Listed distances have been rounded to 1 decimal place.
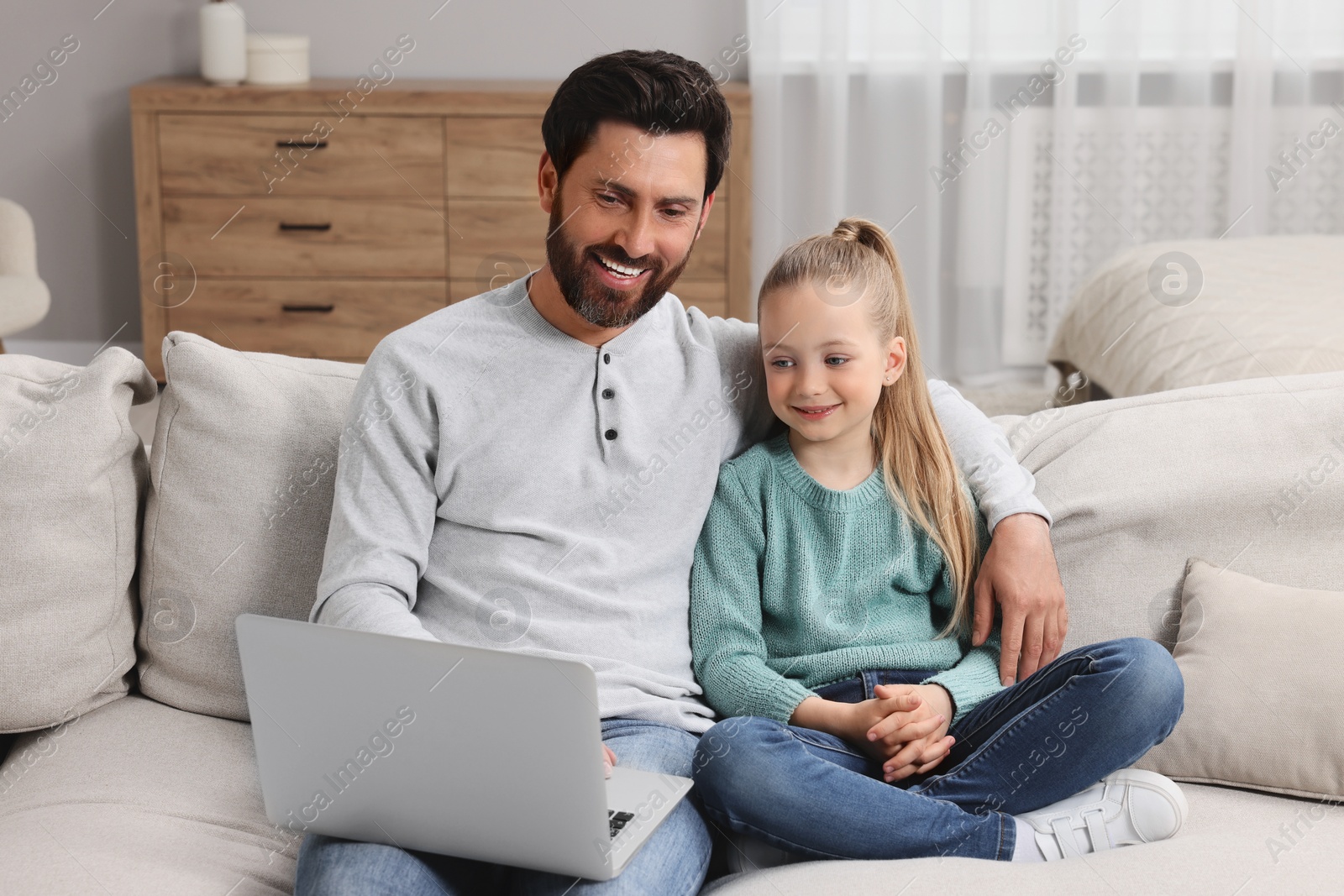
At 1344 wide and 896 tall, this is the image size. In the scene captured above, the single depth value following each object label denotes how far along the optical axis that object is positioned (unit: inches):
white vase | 138.0
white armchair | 120.6
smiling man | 49.9
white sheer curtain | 148.5
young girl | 45.3
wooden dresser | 137.6
